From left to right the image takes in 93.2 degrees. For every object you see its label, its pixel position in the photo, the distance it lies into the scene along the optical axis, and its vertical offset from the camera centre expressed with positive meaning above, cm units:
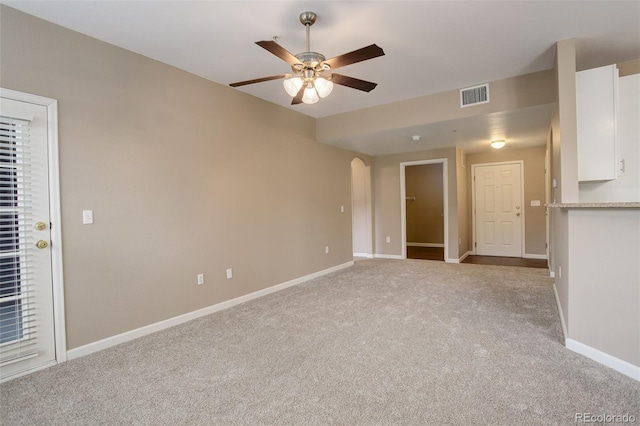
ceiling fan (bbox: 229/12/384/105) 205 +104
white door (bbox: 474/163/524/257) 639 -8
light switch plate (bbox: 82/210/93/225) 251 +0
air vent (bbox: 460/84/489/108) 368 +137
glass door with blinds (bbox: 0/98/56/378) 215 -18
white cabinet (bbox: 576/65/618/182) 260 +71
